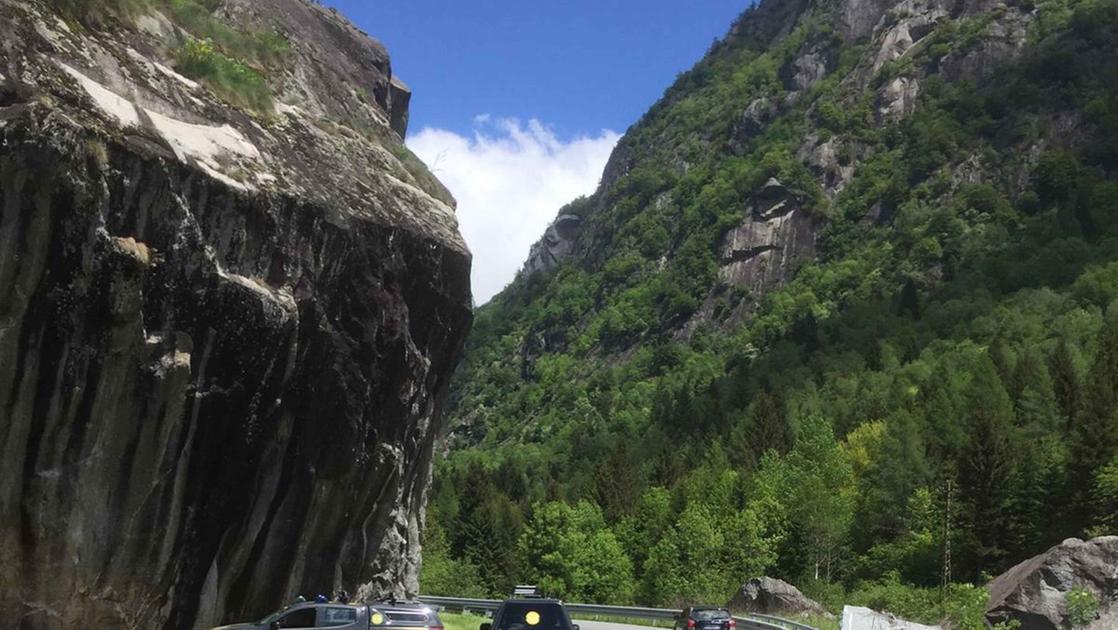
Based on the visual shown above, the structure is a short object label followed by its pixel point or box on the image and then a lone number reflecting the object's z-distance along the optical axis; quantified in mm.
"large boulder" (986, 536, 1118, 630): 29469
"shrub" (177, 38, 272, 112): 24938
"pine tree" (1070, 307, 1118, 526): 50281
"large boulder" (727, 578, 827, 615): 42781
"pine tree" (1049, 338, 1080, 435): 65875
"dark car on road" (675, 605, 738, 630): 30906
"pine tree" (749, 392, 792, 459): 88625
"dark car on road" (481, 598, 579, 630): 18188
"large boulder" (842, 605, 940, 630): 26622
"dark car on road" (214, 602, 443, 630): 18812
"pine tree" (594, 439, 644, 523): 83250
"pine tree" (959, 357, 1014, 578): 53688
